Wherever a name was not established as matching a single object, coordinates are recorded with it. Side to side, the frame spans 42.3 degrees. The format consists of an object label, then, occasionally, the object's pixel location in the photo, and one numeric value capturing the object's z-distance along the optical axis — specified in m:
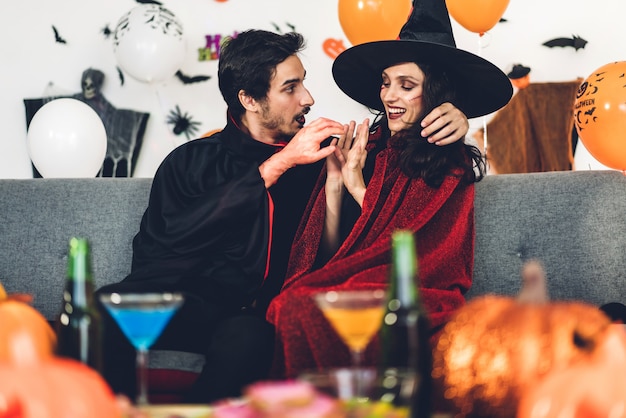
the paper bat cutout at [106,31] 4.77
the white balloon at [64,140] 3.79
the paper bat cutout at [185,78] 4.75
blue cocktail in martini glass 1.34
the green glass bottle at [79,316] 1.27
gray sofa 2.57
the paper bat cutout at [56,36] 4.81
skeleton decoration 4.69
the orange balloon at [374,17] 3.60
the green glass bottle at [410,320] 1.18
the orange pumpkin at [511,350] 1.18
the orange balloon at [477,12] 3.64
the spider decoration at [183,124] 4.73
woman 2.37
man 2.20
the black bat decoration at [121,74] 4.77
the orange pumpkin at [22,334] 1.11
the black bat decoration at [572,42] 4.53
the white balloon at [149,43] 4.20
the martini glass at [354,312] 1.30
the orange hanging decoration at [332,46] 4.67
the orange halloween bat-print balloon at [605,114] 3.06
